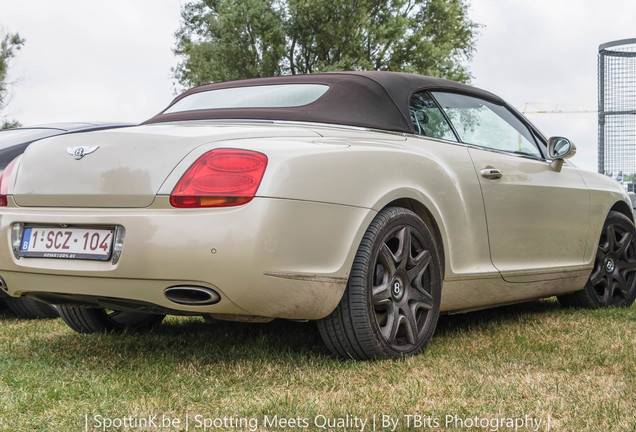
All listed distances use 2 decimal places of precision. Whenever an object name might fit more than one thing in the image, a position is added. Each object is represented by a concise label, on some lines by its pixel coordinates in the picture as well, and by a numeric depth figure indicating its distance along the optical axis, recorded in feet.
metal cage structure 44.32
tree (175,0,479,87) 93.91
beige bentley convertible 10.21
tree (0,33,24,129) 117.50
